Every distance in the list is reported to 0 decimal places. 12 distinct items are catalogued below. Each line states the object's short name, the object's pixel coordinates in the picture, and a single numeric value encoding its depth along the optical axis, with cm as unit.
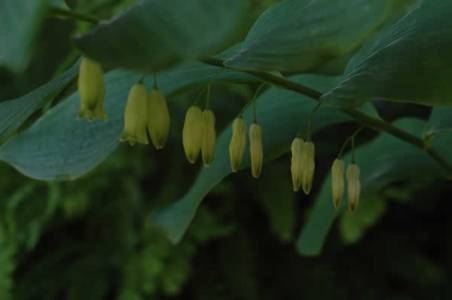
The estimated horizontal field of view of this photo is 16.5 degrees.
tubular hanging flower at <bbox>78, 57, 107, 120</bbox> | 45
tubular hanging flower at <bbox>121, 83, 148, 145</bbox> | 48
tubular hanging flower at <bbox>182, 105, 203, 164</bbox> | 50
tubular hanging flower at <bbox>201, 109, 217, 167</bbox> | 50
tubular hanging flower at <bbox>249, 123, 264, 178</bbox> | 52
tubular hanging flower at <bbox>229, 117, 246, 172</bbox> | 52
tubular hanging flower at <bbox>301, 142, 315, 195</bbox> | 52
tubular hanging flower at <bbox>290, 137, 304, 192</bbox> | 52
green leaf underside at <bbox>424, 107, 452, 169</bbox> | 55
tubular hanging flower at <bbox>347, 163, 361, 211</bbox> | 54
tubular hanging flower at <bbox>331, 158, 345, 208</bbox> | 53
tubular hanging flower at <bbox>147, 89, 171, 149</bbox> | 48
